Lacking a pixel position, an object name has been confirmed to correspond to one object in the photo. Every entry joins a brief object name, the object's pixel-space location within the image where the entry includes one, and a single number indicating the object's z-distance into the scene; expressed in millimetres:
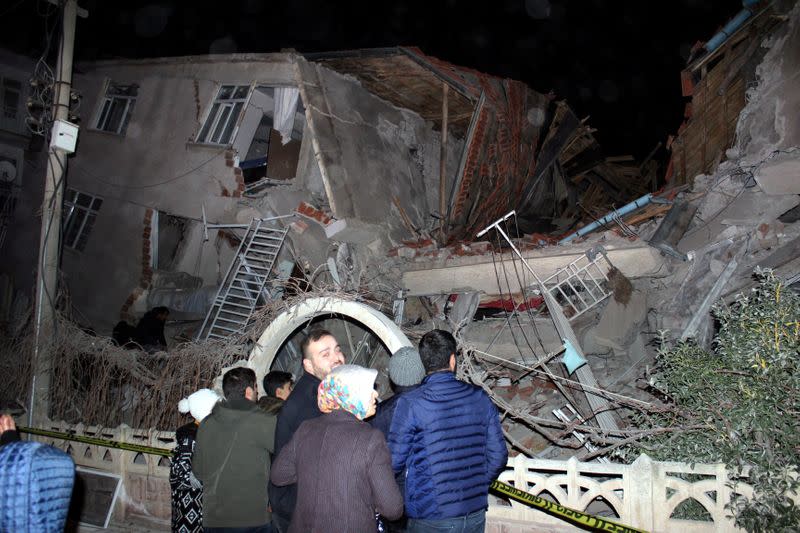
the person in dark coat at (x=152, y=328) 10664
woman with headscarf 2896
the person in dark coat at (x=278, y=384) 4664
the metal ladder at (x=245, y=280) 10727
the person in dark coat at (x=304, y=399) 3658
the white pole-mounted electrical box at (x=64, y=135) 7805
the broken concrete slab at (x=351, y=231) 10773
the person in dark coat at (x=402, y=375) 3533
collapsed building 8486
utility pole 7848
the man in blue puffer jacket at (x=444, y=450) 3348
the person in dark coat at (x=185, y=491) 4492
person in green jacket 3943
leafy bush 4051
